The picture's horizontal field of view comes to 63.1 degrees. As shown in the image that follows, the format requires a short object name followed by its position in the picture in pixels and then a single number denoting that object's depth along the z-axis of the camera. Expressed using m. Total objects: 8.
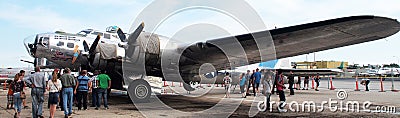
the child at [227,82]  15.75
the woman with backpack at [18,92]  7.94
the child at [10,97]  9.62
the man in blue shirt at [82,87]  9.47
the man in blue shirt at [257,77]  13.36
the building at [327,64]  75.88
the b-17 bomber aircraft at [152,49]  8.66
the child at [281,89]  9.43
